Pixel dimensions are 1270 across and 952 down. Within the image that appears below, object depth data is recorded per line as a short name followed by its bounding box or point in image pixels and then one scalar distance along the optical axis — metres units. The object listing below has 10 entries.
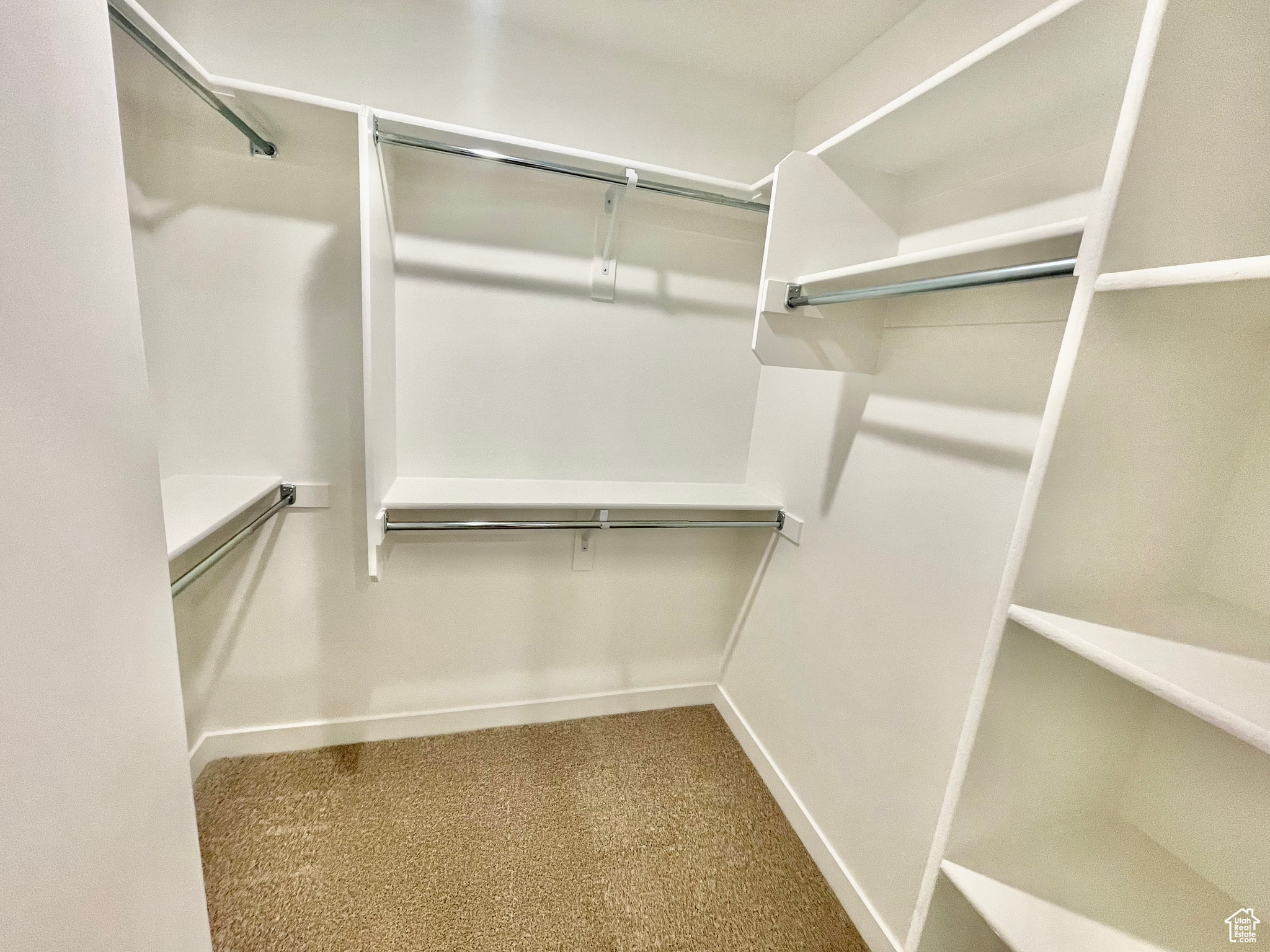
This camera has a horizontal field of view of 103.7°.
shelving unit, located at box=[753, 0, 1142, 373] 0.73
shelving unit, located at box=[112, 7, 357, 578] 1.25
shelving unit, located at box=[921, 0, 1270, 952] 0.52
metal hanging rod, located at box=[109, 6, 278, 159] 0.86
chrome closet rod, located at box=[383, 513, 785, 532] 1.45
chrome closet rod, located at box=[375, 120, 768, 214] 1.19
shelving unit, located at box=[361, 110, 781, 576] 1.45
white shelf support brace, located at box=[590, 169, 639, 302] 1.52
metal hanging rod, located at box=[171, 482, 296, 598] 1.08
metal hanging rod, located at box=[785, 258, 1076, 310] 0.70
